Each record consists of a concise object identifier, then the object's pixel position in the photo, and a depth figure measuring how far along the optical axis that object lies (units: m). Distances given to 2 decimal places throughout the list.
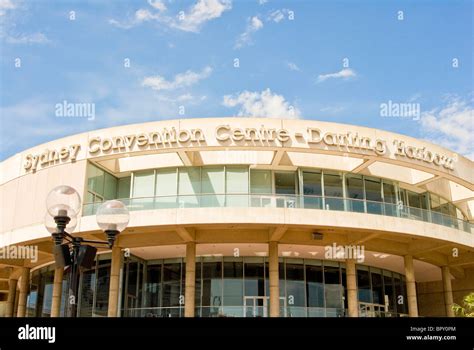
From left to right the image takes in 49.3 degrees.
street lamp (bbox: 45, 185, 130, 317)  7.72
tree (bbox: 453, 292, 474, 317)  21.87
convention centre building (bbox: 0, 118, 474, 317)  23.41
